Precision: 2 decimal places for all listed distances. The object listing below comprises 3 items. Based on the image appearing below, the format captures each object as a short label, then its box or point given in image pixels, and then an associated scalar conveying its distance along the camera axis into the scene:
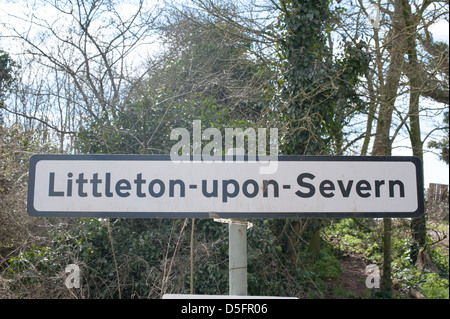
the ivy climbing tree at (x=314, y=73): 6.61
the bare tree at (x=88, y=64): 7.01
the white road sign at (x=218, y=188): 1.54
